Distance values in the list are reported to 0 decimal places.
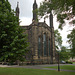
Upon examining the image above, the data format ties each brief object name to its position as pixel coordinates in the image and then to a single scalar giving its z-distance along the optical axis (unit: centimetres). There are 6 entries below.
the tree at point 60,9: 689
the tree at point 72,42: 1150
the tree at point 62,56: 3674
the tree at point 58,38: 3968
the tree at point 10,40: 761
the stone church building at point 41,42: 2541
